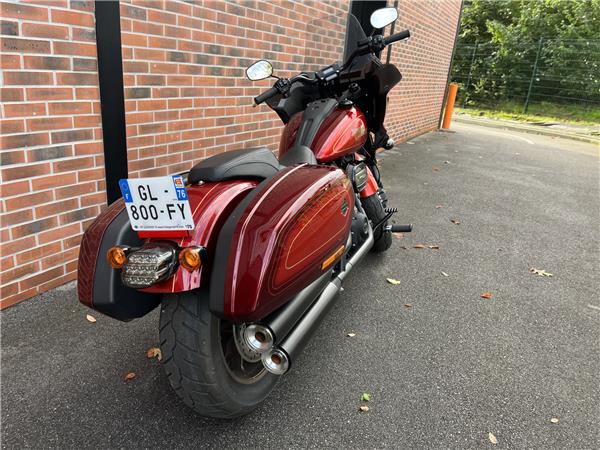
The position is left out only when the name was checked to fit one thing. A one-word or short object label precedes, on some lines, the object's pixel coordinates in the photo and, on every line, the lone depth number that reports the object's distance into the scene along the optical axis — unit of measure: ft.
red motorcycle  4.70
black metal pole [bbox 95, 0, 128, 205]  8.46
